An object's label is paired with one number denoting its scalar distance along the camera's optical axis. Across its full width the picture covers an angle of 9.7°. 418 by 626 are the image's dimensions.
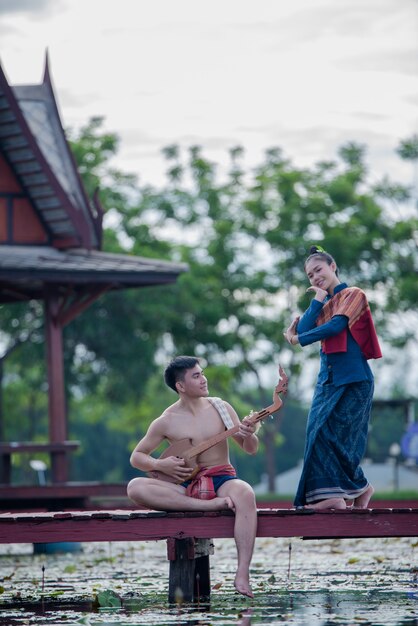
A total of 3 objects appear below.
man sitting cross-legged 14.38
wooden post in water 14.76
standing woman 15.20
